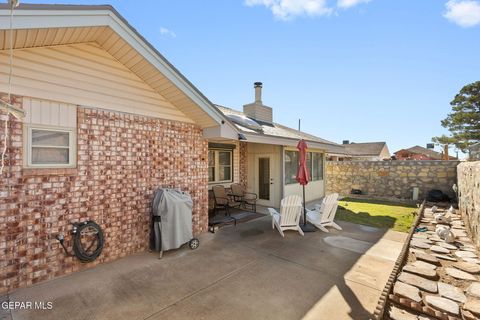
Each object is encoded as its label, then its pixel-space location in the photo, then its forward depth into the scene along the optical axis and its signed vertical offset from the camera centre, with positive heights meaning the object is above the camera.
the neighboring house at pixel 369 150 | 30.53 +1.90
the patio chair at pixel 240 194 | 8.80 -1.22
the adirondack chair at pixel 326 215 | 6.36 -1.53
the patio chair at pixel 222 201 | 7.67 -1.32
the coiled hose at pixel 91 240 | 3.79 -1.35
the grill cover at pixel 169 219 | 4.46 -1.13
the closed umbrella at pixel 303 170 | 6.62 -0.20
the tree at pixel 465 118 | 18.75 +3.92
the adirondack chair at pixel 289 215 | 5.99 -1.40
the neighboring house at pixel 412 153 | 31.01 +1.69
